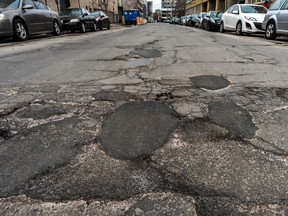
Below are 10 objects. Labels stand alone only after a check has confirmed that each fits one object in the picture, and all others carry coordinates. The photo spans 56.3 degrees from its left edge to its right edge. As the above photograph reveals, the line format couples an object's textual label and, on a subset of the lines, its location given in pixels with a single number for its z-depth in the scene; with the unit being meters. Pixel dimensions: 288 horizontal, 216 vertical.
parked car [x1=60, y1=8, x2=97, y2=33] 16.08
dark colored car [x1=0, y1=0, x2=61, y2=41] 9.55
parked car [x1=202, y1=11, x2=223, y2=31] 18.51
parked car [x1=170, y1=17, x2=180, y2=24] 55.04
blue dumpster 47.25
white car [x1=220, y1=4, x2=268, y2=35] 12.99
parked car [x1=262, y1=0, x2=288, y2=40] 10.31
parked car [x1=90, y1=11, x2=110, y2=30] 19.84
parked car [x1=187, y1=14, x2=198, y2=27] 28.52
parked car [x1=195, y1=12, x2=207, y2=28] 24.45
